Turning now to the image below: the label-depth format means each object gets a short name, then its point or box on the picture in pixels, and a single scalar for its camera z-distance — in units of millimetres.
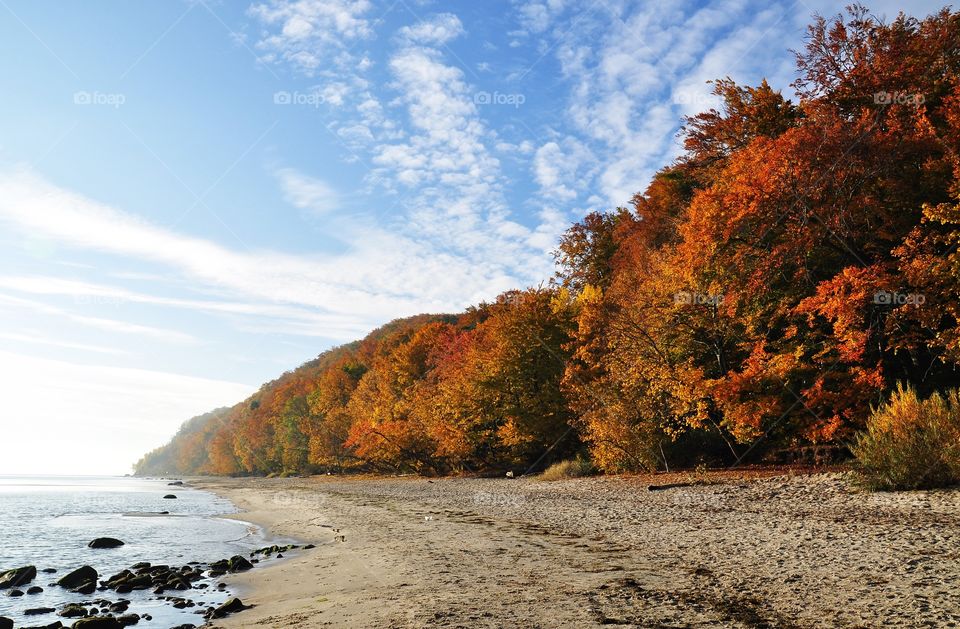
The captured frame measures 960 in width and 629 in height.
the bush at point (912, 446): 14492
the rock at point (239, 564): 14844
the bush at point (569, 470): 33781
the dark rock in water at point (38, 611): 11338
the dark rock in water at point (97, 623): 9477
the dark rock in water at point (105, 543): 21158
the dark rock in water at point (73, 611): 10969
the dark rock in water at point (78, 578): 13984
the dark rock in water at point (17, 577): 14062
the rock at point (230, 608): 9820
